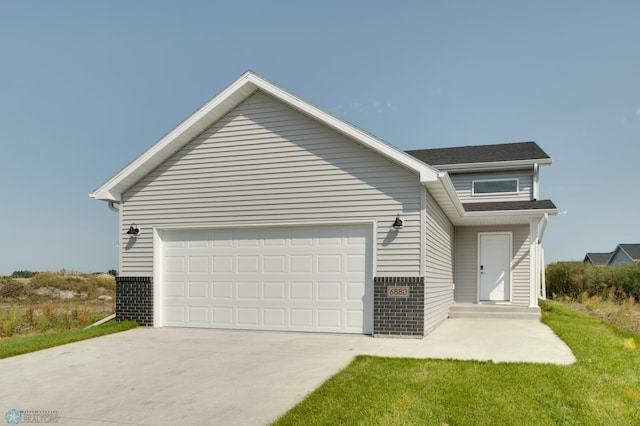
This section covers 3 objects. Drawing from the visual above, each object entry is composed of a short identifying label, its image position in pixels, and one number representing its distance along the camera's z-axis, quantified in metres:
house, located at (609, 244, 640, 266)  39.16
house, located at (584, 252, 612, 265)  50.10
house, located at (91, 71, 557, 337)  8.98
